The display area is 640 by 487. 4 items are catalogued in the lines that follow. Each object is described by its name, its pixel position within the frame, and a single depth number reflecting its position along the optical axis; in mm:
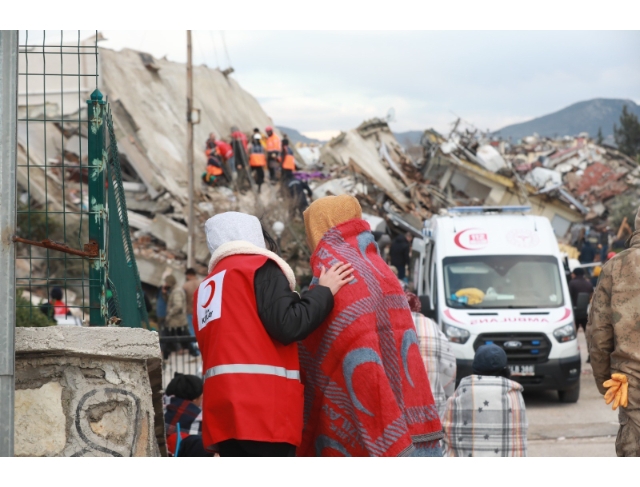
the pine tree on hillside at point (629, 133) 76625
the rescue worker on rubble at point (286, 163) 26203
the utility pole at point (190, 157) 22219
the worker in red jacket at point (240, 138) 27516
